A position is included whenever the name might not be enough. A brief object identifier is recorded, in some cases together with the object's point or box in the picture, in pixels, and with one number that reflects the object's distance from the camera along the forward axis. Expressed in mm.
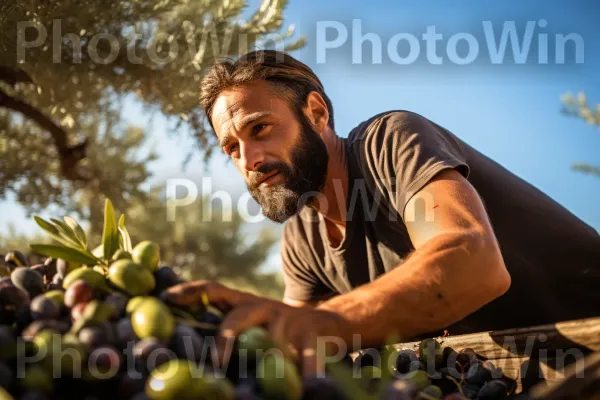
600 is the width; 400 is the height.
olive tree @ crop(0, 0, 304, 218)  2608
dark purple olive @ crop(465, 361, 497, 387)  512
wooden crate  461
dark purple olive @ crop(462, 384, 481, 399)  501
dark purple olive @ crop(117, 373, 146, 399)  357
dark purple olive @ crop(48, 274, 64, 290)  471
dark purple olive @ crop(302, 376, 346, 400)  346
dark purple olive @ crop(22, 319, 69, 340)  384
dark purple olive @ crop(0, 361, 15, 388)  349
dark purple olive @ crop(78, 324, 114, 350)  372
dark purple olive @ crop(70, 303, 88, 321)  403
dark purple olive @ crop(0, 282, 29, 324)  424
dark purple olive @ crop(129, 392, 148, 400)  339
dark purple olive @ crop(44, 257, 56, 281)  515
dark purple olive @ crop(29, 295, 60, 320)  404
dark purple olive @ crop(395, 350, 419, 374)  521
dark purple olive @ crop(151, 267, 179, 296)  443
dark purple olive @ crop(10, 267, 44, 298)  457
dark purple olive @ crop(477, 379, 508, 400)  491
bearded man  700
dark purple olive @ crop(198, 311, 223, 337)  410
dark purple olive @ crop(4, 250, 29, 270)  538
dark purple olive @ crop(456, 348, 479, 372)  547
